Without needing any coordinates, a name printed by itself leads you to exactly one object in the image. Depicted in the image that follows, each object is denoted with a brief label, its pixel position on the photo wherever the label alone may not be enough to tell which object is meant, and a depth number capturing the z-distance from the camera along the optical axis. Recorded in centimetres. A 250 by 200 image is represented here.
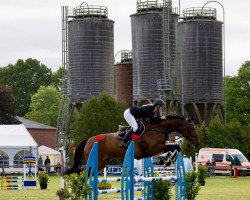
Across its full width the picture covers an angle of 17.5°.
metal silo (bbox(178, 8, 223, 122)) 7369
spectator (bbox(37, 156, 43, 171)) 6454
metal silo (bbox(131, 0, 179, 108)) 7025
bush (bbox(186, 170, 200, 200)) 2055
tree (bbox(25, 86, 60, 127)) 11138
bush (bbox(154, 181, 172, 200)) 1909
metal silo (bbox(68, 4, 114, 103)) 7312
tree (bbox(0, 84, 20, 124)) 8943
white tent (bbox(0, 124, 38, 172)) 5134
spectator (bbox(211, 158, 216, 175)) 5004
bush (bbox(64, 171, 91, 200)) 1497
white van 5131
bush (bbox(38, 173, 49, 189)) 3358
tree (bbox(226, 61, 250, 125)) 8625
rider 1859
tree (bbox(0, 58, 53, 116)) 12112
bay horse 1833
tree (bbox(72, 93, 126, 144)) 6159
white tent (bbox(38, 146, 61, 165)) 6238
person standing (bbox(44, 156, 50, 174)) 5452
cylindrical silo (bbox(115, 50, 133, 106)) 8019
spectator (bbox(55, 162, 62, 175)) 5584
